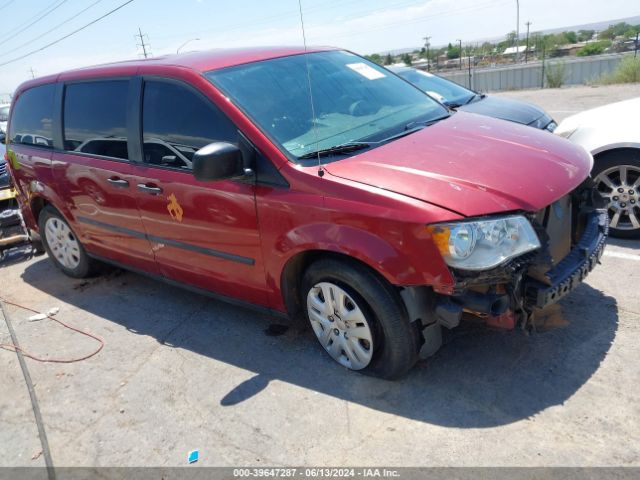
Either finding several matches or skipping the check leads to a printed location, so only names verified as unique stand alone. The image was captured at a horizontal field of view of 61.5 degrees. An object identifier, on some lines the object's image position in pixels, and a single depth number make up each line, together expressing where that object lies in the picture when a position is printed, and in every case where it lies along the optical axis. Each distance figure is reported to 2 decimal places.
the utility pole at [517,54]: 49.68
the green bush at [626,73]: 16.83
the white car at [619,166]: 4.30
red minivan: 2.61
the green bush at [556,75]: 19.94
